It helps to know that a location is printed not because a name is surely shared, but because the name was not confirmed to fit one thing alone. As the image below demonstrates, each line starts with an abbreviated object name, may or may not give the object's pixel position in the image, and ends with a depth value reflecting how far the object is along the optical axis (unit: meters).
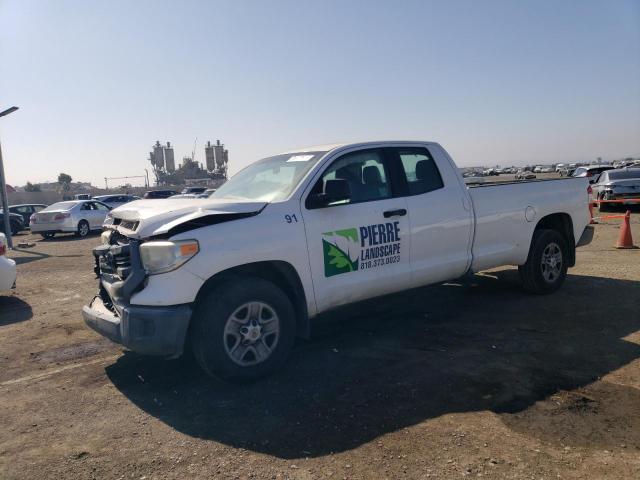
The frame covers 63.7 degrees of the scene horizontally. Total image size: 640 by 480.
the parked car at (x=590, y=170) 23.67
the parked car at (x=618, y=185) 18.42
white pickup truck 3.96
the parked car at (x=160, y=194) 28.89
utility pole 17.44
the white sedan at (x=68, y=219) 19.14
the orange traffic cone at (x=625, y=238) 10.63
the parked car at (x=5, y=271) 7.52
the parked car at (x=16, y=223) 22.77
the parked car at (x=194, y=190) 34.55
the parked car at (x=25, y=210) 24.73
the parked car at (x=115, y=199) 25.83
